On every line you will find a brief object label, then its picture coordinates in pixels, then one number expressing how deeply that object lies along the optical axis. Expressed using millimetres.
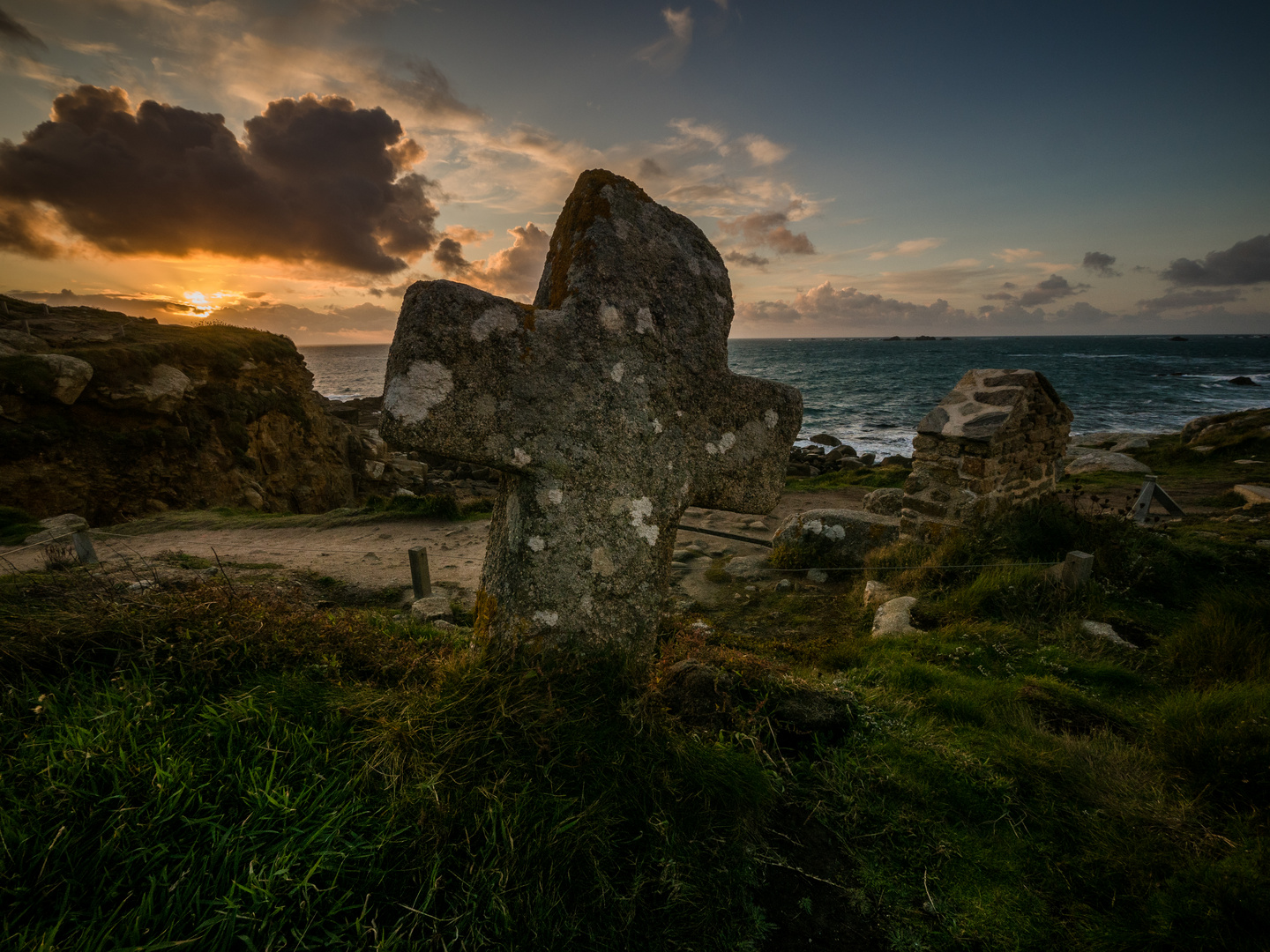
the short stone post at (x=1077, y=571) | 5875
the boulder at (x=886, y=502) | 10484
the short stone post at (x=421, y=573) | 6613
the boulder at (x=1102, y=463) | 17578
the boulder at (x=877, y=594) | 6418
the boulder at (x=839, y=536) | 8203
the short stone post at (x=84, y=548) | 6375
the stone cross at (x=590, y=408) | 2625
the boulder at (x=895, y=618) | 5258
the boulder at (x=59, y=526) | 8222
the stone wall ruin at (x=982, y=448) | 7316
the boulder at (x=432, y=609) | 5495
